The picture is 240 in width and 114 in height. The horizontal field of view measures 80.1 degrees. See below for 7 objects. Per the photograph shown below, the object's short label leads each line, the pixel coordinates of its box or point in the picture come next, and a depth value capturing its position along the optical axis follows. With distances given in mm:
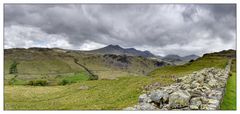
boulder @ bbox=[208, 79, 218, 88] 11754
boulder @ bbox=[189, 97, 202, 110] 8717
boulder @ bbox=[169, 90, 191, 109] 8963
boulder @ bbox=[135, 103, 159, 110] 9475
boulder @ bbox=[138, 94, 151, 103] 10547
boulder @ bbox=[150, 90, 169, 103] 9576
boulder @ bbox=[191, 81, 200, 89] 11254
